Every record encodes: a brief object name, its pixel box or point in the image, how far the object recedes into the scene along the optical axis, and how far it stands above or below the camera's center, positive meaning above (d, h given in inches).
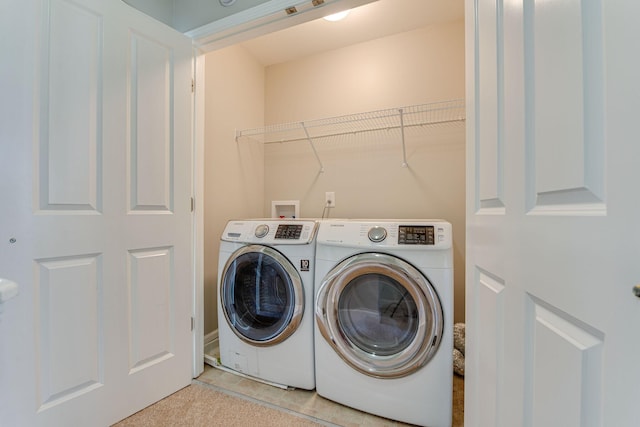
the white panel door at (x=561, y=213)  13.7 +0.0
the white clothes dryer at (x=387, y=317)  44.8 -19.1
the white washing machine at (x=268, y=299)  54.7 -18.9
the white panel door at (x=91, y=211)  37.5 +0.7
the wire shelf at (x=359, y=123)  72.4 +28.4
